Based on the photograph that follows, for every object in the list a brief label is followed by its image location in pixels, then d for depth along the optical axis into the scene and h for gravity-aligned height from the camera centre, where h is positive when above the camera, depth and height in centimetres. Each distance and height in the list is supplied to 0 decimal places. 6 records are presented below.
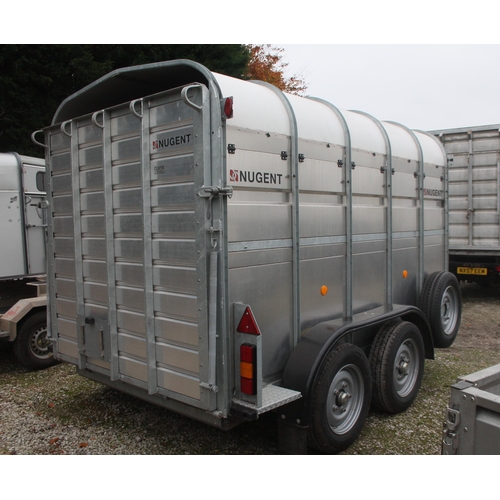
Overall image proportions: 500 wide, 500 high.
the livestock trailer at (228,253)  353 -23
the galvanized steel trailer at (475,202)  1016 +39
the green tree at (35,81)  1105 +328
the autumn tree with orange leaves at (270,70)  1989 +632
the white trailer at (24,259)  652 -43
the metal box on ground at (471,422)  239 -98
